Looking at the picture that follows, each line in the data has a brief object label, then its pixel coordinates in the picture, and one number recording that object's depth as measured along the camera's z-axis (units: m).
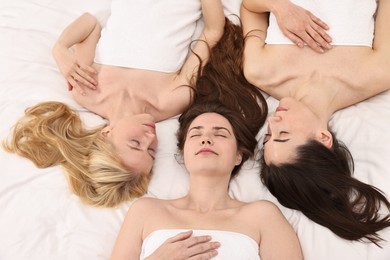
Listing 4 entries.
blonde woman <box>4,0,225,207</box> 1.92
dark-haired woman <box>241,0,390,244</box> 1.79
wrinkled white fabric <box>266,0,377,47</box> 2.04
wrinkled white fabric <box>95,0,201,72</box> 2.16
